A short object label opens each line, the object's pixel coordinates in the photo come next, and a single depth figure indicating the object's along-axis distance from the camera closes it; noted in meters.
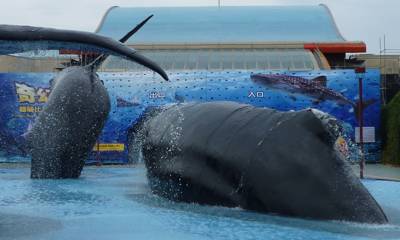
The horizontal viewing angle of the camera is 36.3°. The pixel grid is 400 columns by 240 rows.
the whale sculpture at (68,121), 12.62
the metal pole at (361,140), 16.45
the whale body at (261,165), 8.07
